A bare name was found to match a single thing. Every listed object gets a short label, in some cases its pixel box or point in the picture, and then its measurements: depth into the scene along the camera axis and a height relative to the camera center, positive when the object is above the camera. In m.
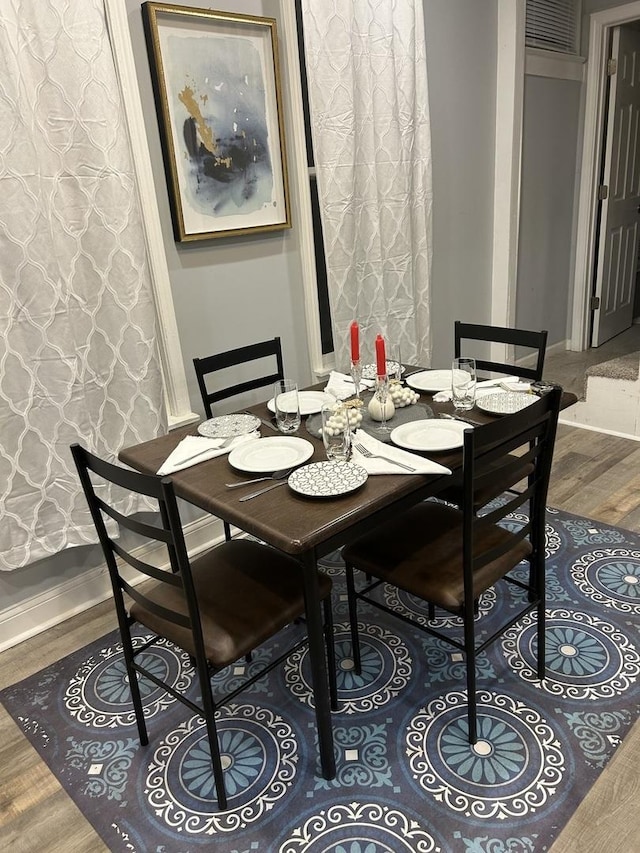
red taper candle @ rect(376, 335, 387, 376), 1.85 -0.47
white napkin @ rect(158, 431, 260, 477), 1.78 -0.68
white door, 4.42 -0.19
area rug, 1.55 -1.45
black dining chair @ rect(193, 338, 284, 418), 2.33 -0.57
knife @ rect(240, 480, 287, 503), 1.58 -0.70
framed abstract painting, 2.32 +0.33
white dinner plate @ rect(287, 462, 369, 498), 1.55 -0.68
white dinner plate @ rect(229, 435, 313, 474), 1.73 -0.68
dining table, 1.43 -0.70
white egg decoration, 1.96 -0.64
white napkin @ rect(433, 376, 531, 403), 2.12 -0.65
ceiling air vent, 3.89 +0.92
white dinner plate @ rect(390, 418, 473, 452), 1.77 -0.67
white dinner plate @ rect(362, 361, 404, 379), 2.29 -0.62
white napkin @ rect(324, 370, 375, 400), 2.26 -0.66
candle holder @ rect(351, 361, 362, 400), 2.03 -0.55
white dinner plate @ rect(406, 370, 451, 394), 2.22 -0.65
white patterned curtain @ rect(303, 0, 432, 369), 2.71 +0.15
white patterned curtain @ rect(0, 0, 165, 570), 1.96 -0.19
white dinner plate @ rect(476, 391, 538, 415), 1.97 -0.66
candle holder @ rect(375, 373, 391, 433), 1.96 -0.59
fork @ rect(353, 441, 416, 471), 1.66 -0.68
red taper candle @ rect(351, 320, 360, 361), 1.93 -0.42
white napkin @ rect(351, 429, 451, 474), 1.63 -0.68
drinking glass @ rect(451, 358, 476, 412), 2.00 -0.60
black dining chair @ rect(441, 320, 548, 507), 2.24 -0.57
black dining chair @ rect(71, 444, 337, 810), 1.41 -0.99
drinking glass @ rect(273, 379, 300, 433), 1.96 -0.61
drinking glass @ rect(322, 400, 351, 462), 1.74 -0.62
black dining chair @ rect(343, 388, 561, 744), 1.55 -0.98
